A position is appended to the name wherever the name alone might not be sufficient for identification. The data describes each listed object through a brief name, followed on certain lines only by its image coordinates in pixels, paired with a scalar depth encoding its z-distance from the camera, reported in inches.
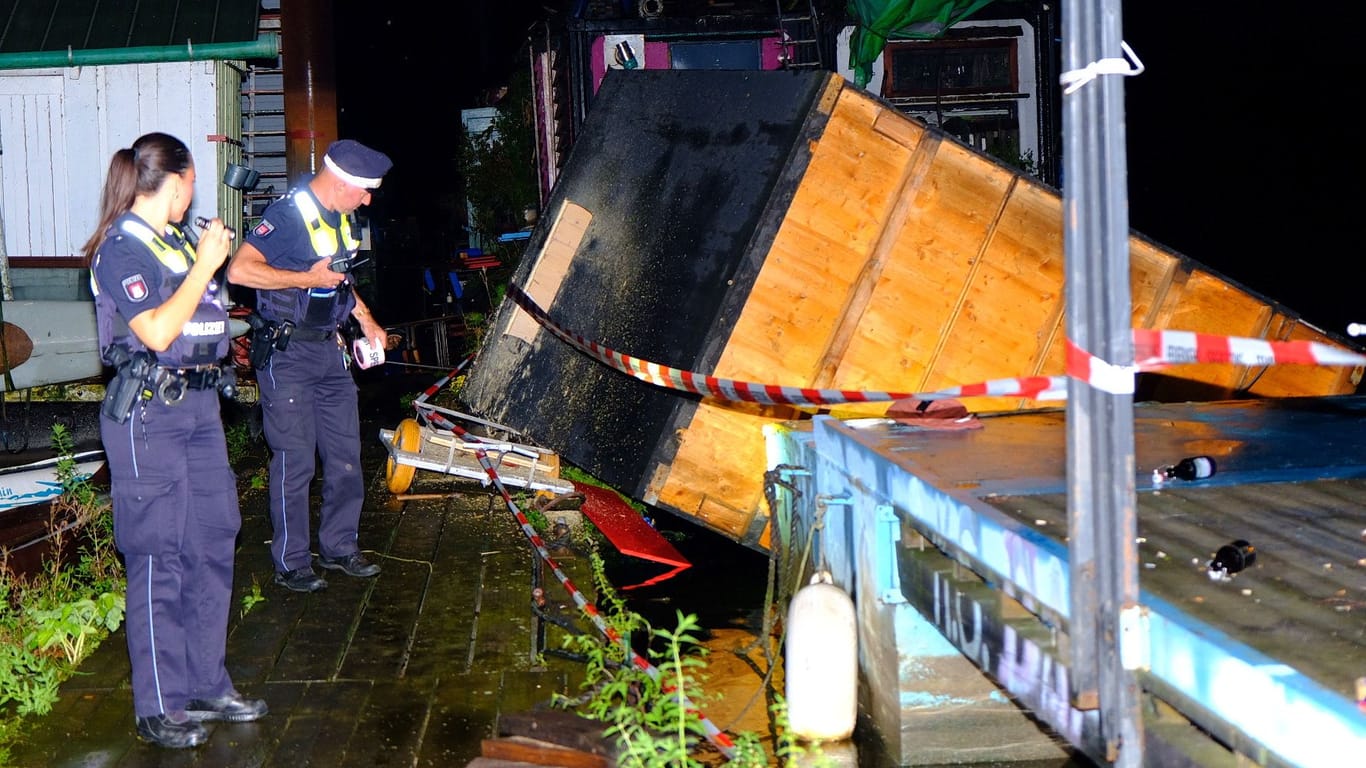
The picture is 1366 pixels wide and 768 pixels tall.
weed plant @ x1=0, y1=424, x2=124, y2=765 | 187.3
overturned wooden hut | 263.3
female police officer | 164.6
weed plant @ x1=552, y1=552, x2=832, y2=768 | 150.3
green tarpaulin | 490.9
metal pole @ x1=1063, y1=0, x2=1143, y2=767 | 107.6
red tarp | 284.4
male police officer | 232.1
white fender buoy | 172.6
